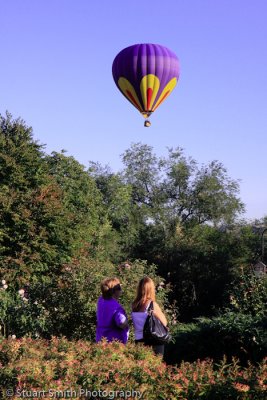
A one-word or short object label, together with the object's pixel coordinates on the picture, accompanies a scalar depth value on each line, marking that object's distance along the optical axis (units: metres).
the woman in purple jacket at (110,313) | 6.60
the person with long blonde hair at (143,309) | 6.54
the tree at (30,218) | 20.84
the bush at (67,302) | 9.66
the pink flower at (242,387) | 4.22
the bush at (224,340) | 9.18
